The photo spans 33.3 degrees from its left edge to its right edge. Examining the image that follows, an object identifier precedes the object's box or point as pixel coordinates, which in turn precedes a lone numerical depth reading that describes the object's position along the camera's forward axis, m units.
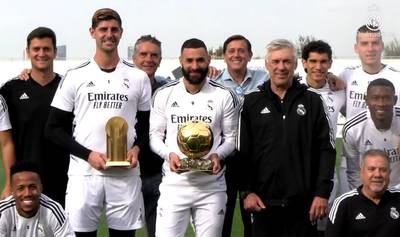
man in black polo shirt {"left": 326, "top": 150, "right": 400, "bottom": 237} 4.68
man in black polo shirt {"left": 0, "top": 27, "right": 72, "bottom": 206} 5.20
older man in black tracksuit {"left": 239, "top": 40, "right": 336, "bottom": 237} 4.67
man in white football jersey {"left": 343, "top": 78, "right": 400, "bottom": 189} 5.12
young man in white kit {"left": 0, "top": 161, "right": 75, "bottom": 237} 4.47
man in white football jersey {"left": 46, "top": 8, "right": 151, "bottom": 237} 4.86
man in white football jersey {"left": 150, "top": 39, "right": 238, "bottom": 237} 4.80
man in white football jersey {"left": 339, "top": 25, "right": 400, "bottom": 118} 5.74
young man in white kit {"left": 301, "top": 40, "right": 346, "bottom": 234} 5.65
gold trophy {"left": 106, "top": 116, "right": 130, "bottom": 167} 4.70
